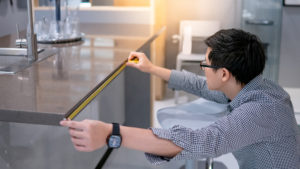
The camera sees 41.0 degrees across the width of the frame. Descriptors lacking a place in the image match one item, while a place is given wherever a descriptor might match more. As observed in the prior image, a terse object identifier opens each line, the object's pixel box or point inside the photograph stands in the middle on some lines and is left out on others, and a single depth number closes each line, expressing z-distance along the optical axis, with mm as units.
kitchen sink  1607
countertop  1086
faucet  1772
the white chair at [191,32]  4480
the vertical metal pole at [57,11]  2404
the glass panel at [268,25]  3631
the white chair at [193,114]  1917
